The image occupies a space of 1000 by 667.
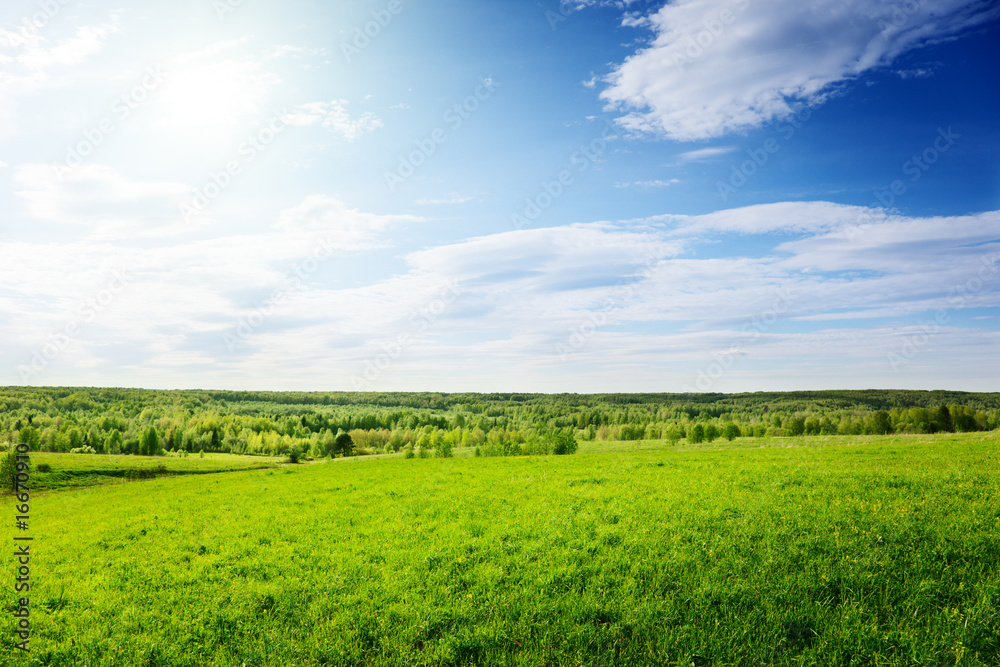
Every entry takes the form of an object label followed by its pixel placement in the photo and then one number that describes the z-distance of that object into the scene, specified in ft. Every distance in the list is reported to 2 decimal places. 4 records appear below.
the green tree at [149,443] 459.32
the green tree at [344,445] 447.83
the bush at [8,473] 215.31
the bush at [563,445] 227.61
